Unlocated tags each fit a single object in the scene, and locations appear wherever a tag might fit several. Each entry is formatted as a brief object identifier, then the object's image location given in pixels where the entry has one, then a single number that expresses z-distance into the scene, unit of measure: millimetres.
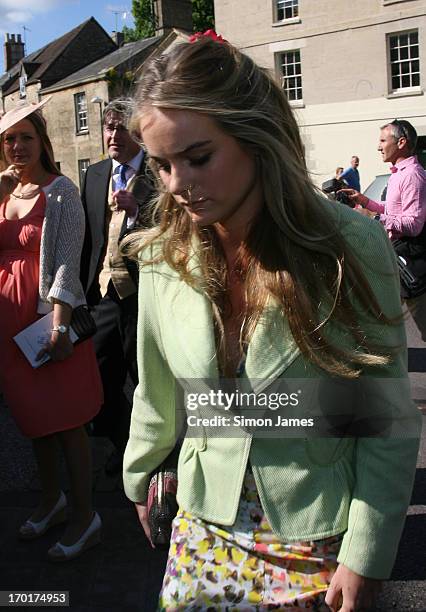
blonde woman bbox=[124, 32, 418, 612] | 1605
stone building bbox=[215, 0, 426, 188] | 24766
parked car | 10758
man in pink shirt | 5578
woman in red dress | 3562
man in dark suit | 4027
